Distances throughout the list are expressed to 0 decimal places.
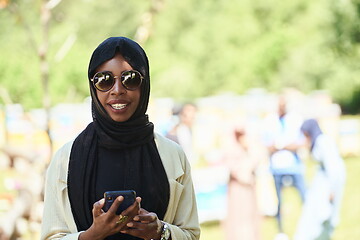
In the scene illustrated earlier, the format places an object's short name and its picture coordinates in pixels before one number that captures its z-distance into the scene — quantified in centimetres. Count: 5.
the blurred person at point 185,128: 1447
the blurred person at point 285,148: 1516
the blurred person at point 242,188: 1416
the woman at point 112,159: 394
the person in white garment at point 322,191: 1427
